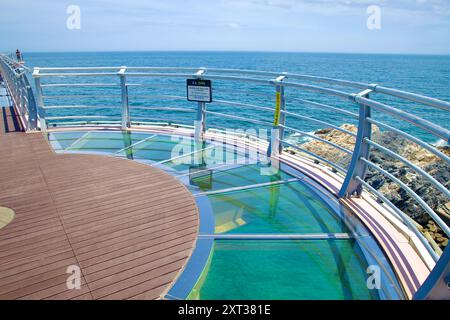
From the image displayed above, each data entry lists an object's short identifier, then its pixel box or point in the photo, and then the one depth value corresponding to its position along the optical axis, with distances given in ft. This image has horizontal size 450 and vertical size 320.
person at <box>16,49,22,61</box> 108.68
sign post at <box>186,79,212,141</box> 18.26
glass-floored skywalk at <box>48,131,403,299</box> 7.89
